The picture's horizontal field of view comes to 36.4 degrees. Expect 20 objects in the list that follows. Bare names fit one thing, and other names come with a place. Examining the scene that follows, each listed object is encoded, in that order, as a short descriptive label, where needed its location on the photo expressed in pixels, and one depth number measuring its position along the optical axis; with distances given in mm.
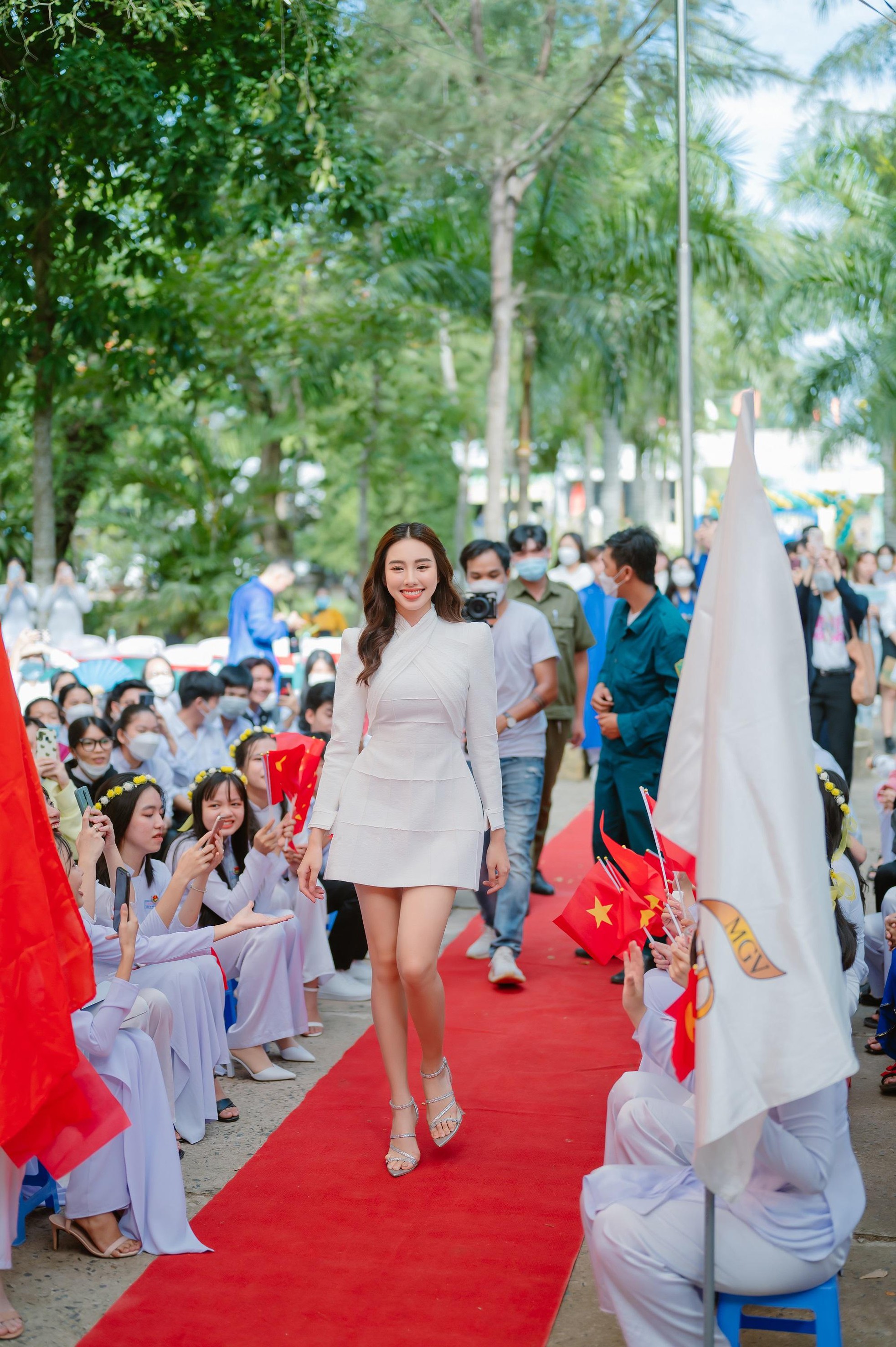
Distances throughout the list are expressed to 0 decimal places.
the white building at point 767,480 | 25094
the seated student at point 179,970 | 4332
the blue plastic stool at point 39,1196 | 3529
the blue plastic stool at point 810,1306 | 2764
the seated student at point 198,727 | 7426
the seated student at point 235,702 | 7668
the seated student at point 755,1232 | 2725
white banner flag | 2529
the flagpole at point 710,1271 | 2578
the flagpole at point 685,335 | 12305
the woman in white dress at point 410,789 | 4062
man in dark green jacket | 5703
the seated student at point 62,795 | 5391
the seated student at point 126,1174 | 3525
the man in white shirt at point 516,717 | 5957
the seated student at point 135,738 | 6441
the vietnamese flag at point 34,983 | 3102
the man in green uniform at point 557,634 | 7262
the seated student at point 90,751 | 6109
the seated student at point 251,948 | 4930
